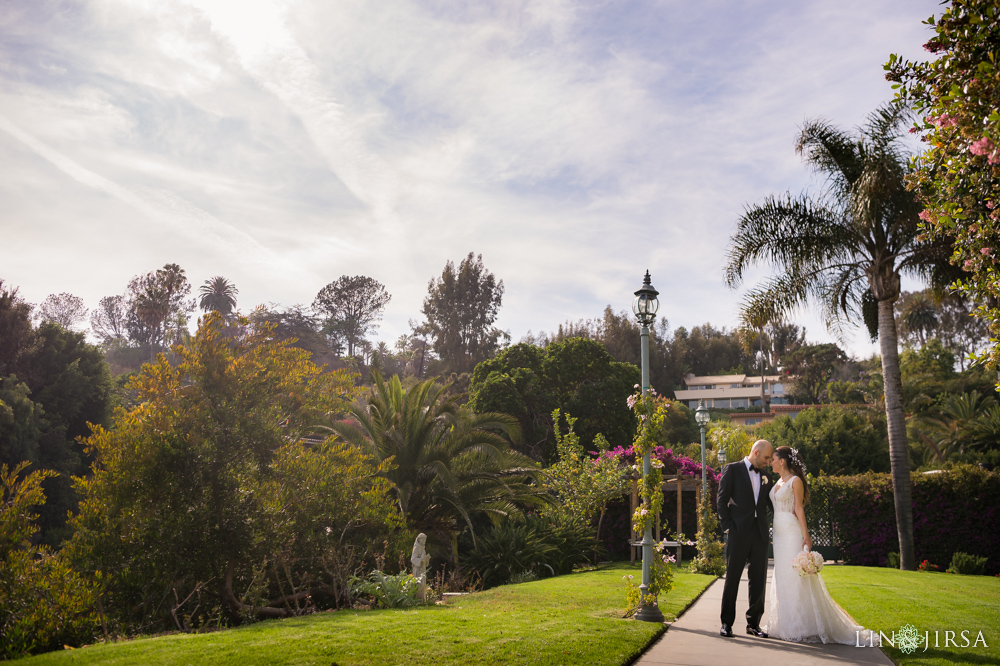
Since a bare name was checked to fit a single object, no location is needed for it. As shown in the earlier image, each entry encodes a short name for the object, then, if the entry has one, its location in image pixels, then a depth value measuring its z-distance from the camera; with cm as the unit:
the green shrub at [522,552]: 1515
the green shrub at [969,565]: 1663
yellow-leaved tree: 977
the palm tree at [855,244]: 1645
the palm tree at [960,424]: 2745
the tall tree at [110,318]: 7844
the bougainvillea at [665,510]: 2088
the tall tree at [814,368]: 6116
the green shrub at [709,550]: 1548
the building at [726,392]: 7038
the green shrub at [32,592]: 745
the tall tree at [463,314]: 5656
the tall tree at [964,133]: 429
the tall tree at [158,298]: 5791
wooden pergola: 1797
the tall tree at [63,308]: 6844
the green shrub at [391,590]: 1016
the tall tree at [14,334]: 2891
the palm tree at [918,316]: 4991
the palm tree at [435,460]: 1659
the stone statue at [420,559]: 1066
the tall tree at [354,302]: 7056
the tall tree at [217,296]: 7900
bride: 673
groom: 693
